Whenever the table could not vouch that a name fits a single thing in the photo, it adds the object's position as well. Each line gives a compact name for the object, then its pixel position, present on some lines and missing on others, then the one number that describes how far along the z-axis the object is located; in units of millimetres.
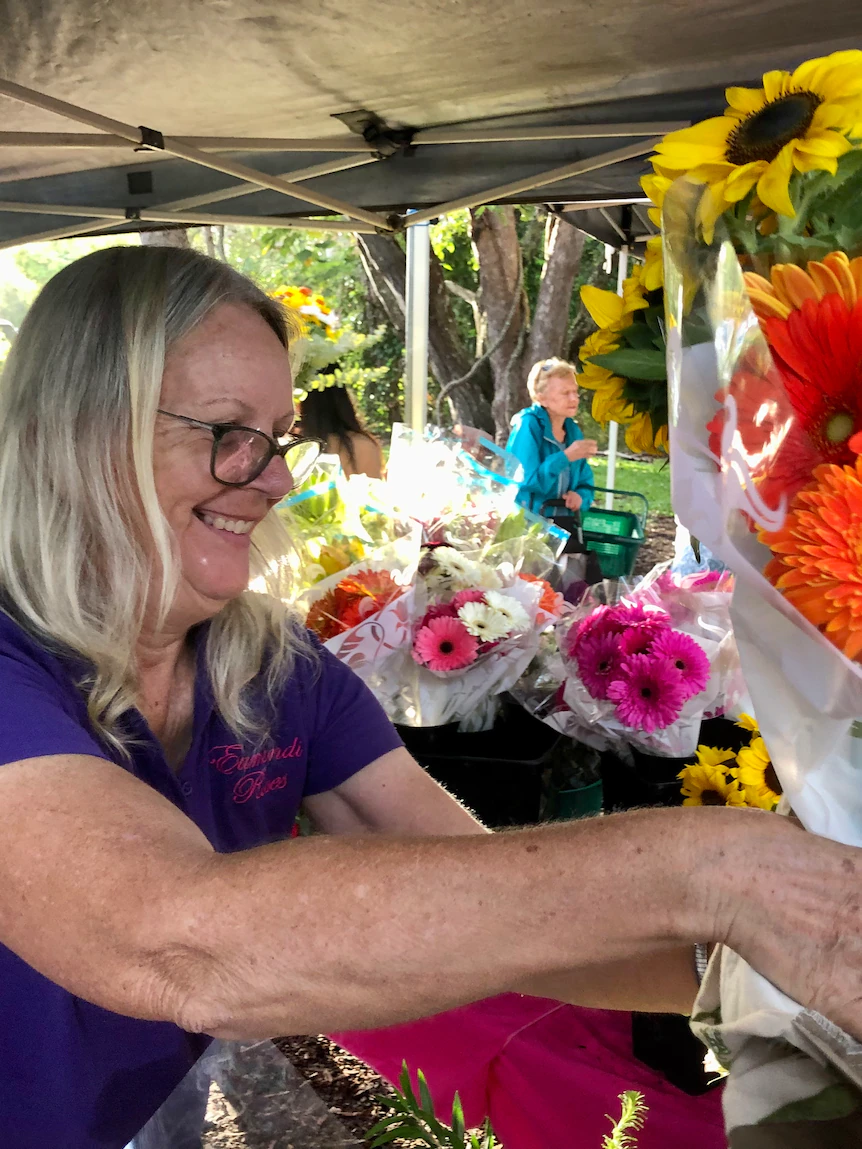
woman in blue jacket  5727
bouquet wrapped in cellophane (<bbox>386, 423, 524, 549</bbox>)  2650
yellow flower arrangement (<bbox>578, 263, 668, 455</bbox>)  741
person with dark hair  4117
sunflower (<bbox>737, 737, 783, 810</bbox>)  1066
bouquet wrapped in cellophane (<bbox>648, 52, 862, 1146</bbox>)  565
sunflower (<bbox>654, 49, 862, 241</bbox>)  585
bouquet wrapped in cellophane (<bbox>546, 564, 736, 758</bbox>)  1944
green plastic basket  6074
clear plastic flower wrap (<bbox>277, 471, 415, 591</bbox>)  2328
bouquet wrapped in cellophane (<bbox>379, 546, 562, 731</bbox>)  2107
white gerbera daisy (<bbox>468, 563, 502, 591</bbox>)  2308
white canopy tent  1486
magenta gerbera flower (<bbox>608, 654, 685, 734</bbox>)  1926
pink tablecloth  1224
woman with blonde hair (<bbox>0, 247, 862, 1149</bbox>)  635
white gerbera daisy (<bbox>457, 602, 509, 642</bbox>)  2109
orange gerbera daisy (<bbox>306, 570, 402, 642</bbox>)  2098
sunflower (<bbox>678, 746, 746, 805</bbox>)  1447
